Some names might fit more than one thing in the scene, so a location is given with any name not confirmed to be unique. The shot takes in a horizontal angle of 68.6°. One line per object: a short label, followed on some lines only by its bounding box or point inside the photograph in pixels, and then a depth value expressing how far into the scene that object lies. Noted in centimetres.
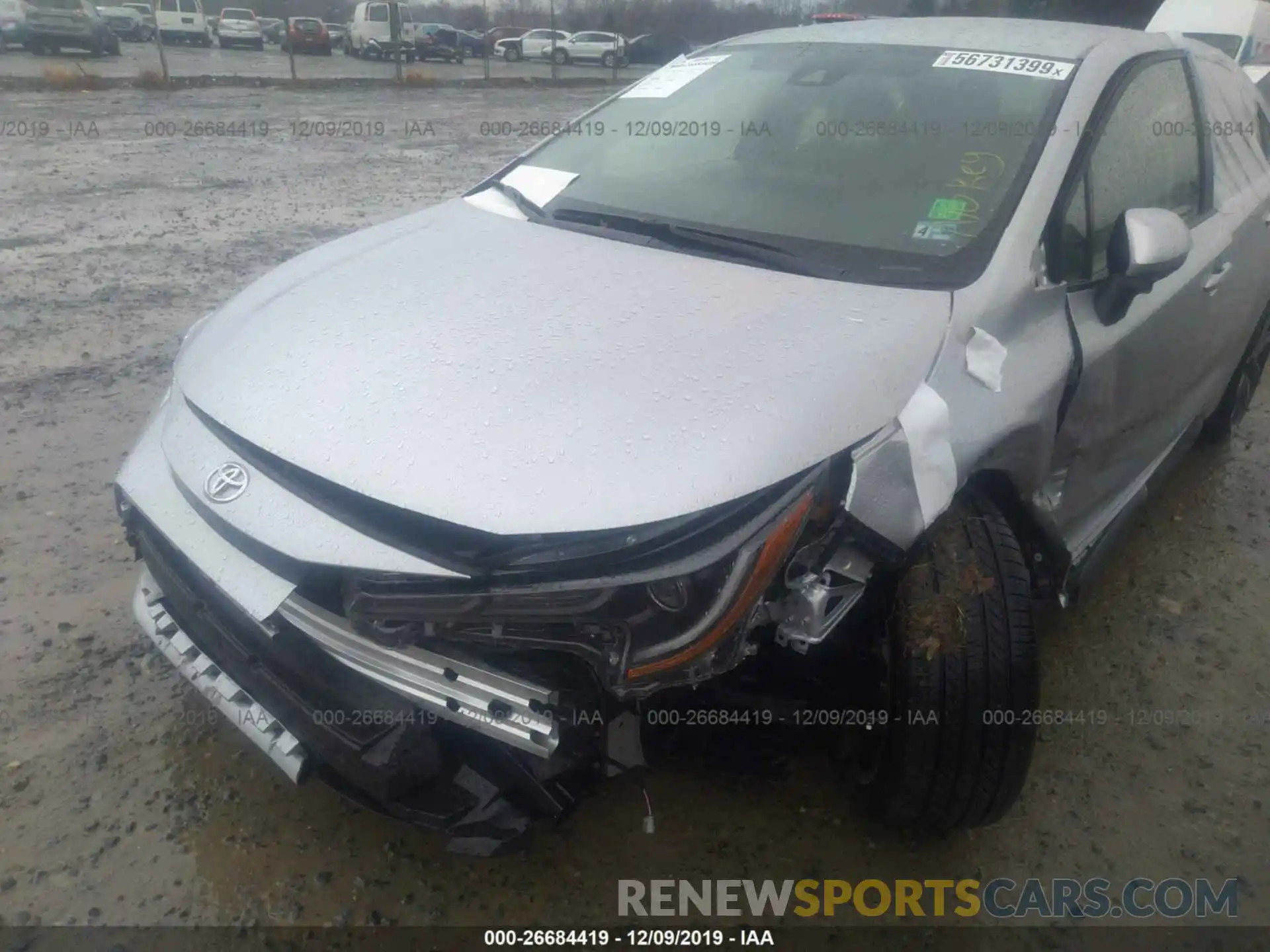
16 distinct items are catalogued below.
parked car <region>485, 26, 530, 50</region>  3848
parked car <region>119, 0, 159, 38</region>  3173
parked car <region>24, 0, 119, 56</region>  2120
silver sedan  160
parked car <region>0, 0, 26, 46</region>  2155
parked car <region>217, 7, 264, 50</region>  3030
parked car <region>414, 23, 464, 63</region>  3045
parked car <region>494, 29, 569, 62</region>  3475
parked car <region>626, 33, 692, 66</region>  2755
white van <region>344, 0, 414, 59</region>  2938
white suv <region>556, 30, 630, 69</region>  3328
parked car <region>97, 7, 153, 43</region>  3101
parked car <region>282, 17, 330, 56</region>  2994
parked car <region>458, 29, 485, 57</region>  3747
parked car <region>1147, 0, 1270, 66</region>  1168
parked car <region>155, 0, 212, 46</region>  2970
